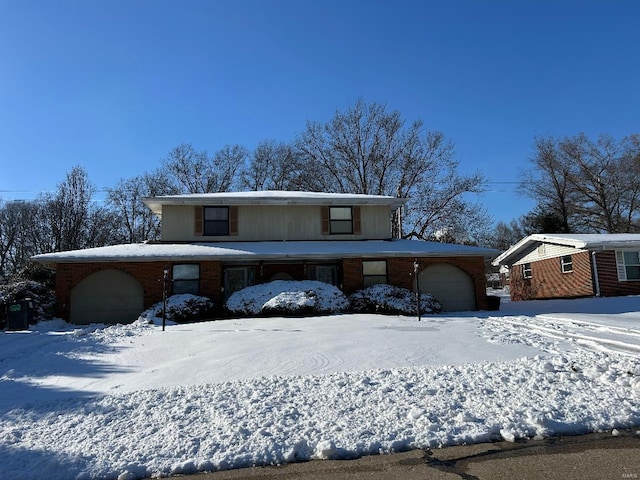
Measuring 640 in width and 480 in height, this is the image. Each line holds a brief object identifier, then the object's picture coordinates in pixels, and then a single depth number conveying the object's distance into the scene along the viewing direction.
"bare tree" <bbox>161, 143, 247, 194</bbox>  38.56
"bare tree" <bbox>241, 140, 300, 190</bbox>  38.59
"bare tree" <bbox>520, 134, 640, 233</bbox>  36.96
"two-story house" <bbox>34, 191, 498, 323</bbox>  17.31
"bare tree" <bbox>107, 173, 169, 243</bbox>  40.09
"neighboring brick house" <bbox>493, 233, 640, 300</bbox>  21.27
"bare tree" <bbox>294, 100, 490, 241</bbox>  33.38
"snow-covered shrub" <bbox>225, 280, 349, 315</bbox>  15.62
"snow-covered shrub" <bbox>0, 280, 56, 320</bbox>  16.33
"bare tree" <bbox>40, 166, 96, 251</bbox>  33.69
